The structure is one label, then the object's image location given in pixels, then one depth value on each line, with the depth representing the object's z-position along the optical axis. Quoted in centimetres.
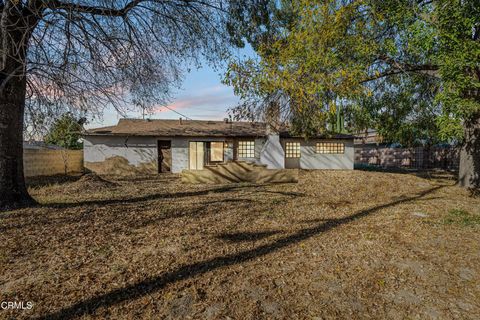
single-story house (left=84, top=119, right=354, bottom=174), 1727
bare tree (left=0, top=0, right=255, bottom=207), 616
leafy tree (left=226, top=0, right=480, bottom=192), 686
